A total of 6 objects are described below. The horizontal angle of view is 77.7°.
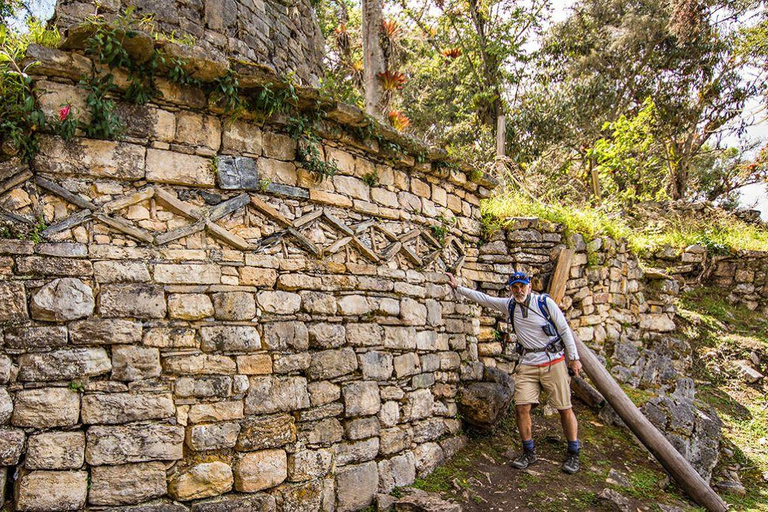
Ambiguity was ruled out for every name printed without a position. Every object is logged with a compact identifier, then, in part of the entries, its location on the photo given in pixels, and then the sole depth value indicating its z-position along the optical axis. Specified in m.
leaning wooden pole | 4.84
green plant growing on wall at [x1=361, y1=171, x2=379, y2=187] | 4.81
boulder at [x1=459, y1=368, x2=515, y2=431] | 5.27
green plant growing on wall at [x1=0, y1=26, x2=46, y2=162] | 3.09
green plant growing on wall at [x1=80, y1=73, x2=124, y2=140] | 3.31
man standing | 5.02
